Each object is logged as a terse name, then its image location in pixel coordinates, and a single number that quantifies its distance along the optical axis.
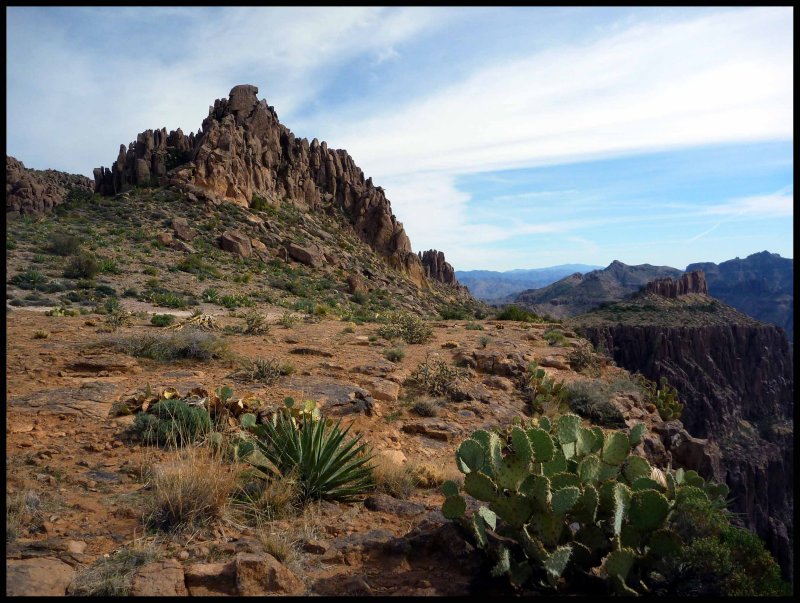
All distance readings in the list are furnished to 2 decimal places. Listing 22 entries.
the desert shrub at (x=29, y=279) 17.80
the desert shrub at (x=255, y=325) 13.05
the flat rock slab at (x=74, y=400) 6.41
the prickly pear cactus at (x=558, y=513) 3.24
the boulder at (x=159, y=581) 3.06
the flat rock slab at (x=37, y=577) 2.91
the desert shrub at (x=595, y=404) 9.46
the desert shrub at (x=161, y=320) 13.05
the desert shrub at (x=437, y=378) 9.25
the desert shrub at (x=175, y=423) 5.65
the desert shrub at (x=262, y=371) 8.66
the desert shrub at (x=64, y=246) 23.53
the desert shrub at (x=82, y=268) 20.73
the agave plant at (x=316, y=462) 4.64
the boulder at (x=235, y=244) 32.16
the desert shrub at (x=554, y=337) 15.21
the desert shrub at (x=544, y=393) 9.39
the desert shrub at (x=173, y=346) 9.39
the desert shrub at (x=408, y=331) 14.13
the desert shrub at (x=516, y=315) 23.69
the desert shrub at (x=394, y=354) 11.44
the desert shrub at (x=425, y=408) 8.28
